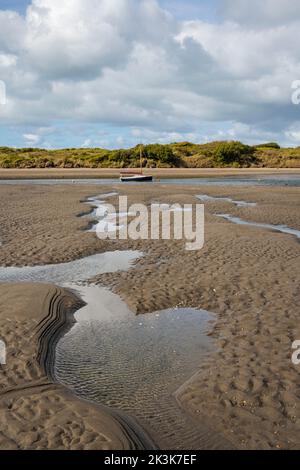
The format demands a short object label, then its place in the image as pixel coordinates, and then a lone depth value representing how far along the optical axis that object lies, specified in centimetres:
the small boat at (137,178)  6178
